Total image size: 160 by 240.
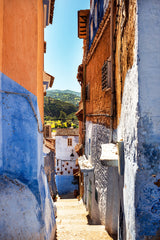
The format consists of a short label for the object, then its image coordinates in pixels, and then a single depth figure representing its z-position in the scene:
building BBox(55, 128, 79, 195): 25.39
